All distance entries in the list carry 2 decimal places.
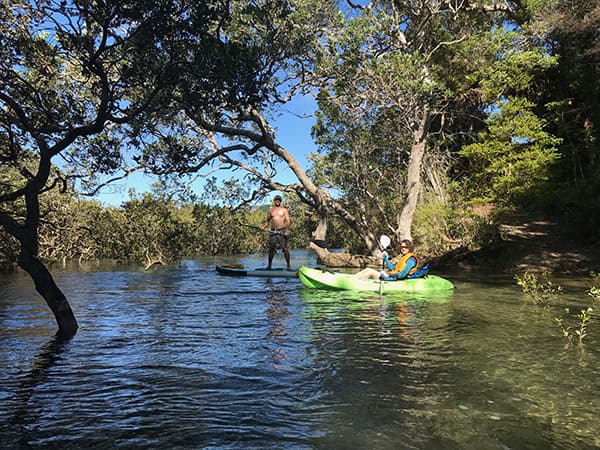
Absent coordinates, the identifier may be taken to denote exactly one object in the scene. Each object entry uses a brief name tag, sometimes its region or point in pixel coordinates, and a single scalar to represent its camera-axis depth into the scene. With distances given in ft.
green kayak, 32.24
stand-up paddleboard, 45.39
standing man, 50.57
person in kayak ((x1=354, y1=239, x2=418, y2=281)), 33.01
